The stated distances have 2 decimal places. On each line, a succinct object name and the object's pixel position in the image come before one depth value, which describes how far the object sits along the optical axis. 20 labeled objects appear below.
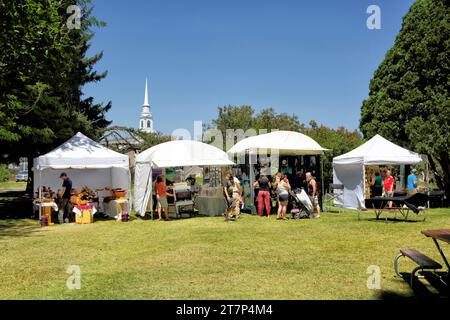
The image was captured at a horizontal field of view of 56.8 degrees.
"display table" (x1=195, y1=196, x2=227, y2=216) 15.14
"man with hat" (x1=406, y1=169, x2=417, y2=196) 15.61
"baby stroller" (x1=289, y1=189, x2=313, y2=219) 13.29
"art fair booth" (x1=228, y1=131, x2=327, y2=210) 15.02
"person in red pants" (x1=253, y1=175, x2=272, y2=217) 14.10
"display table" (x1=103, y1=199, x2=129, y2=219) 14.52
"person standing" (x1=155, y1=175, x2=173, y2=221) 13.85
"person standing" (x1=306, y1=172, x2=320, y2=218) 13.78
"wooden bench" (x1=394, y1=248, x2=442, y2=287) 5.25
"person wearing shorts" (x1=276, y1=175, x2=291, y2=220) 13.23
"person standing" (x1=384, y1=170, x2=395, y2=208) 15.26
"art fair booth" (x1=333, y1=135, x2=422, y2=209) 15.84
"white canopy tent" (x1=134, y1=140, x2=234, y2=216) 14.50
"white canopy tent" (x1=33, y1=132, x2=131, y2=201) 13.97
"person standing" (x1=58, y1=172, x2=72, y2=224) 13.88
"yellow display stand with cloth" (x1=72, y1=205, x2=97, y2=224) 13.80
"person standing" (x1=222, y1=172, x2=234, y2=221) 13.45
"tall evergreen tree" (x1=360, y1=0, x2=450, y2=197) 17.06
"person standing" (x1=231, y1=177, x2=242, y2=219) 13.75
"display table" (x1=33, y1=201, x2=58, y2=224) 13.60
